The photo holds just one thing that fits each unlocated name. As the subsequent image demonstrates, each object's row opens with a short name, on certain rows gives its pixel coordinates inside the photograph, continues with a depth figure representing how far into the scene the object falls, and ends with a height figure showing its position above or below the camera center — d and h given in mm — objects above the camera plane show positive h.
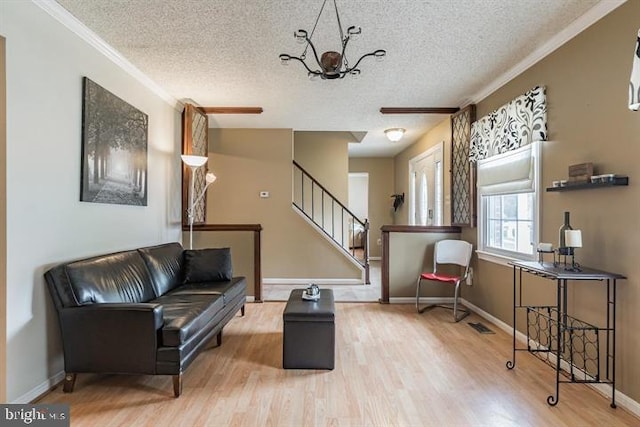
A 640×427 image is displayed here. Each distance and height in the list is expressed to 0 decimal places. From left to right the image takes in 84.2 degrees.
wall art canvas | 2809 +560
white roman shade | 3178 +433
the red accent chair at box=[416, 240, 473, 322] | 4273 -578
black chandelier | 2406 +1041
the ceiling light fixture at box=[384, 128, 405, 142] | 5648 +1297
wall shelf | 2213 +209
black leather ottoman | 2760 -1026
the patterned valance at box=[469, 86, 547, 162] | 3055 +872
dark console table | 2250 -912
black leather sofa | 2285 -756
